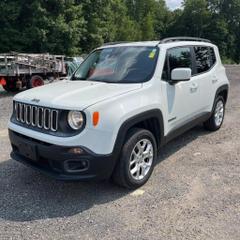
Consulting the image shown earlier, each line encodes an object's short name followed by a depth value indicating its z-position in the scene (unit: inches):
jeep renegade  107.7
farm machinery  346.9
